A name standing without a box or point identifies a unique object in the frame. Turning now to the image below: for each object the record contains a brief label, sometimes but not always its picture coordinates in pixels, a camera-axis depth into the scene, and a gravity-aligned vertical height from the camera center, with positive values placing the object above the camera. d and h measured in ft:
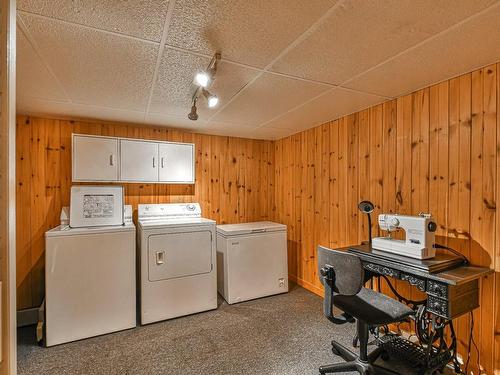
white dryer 8.55 -2.88
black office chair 5.14 -2.70
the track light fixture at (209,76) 5.15 +2.35
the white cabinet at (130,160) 8.89 +0.97
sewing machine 5.79 -1.15
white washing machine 7.38 -2.91
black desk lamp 7.16 -0.60
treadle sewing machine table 5.03 -2.13
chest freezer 9.95 -3.06
